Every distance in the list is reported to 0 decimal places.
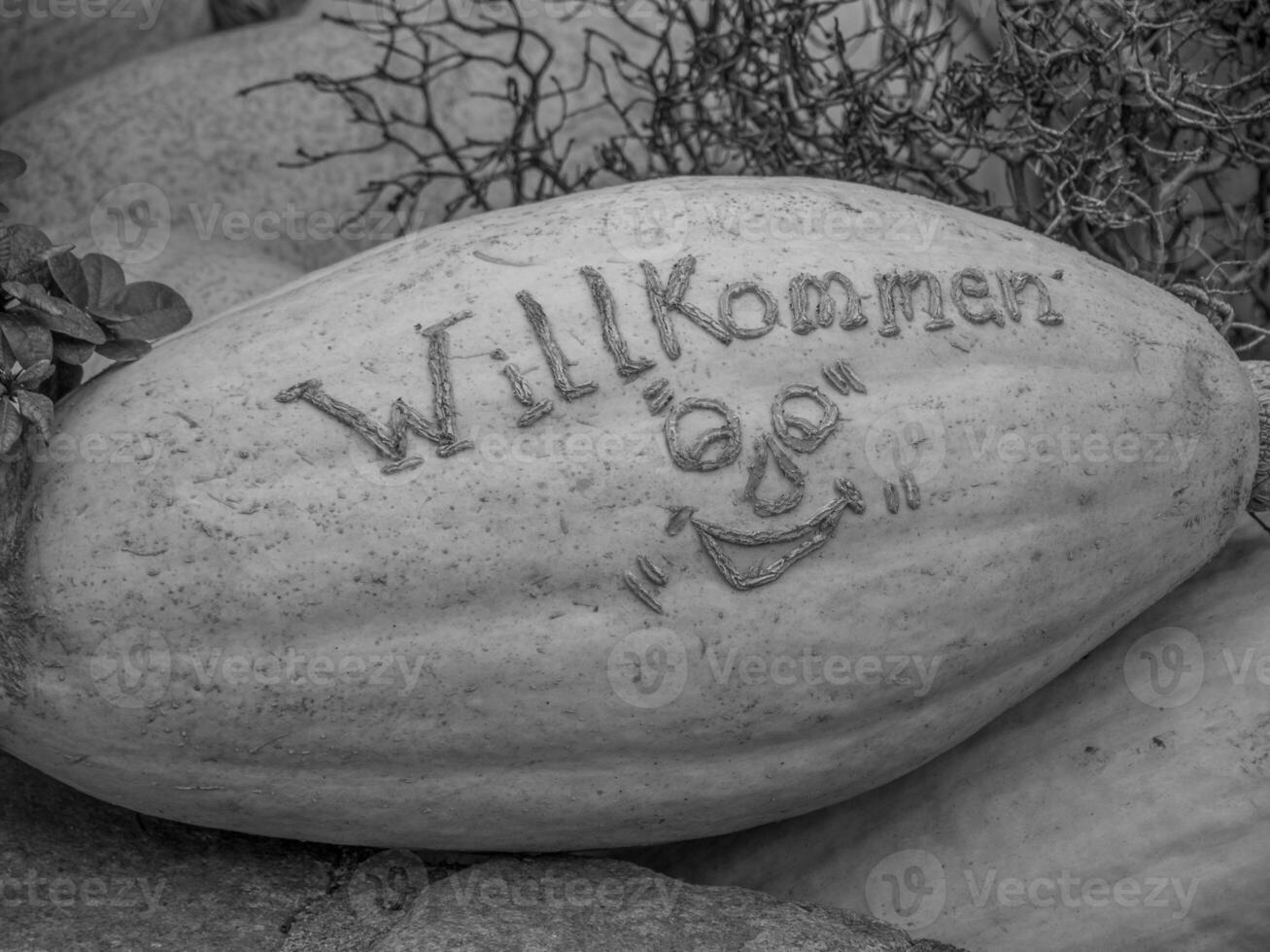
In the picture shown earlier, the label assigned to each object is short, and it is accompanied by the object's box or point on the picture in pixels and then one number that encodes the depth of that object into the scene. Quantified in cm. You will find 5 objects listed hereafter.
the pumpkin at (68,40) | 230
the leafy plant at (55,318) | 132
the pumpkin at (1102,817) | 140
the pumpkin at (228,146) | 224
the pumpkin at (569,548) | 126
